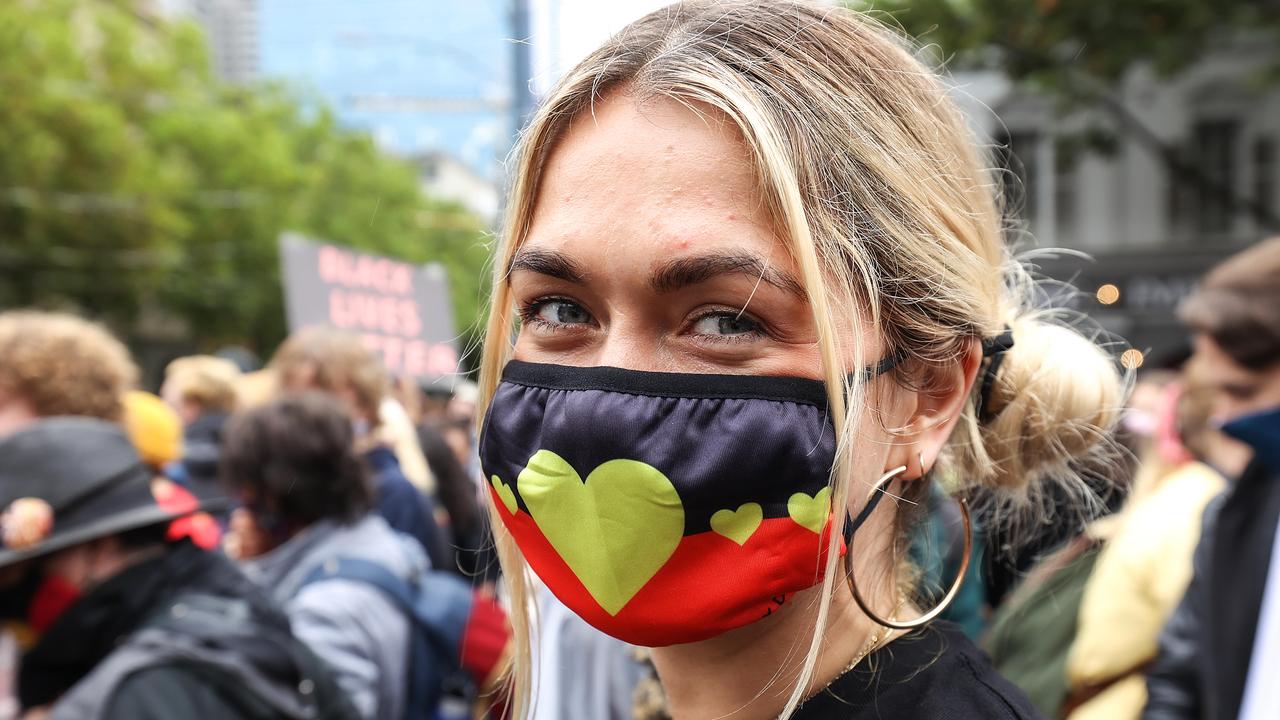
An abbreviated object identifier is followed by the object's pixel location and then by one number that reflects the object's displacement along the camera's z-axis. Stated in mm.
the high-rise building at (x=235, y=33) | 85125
